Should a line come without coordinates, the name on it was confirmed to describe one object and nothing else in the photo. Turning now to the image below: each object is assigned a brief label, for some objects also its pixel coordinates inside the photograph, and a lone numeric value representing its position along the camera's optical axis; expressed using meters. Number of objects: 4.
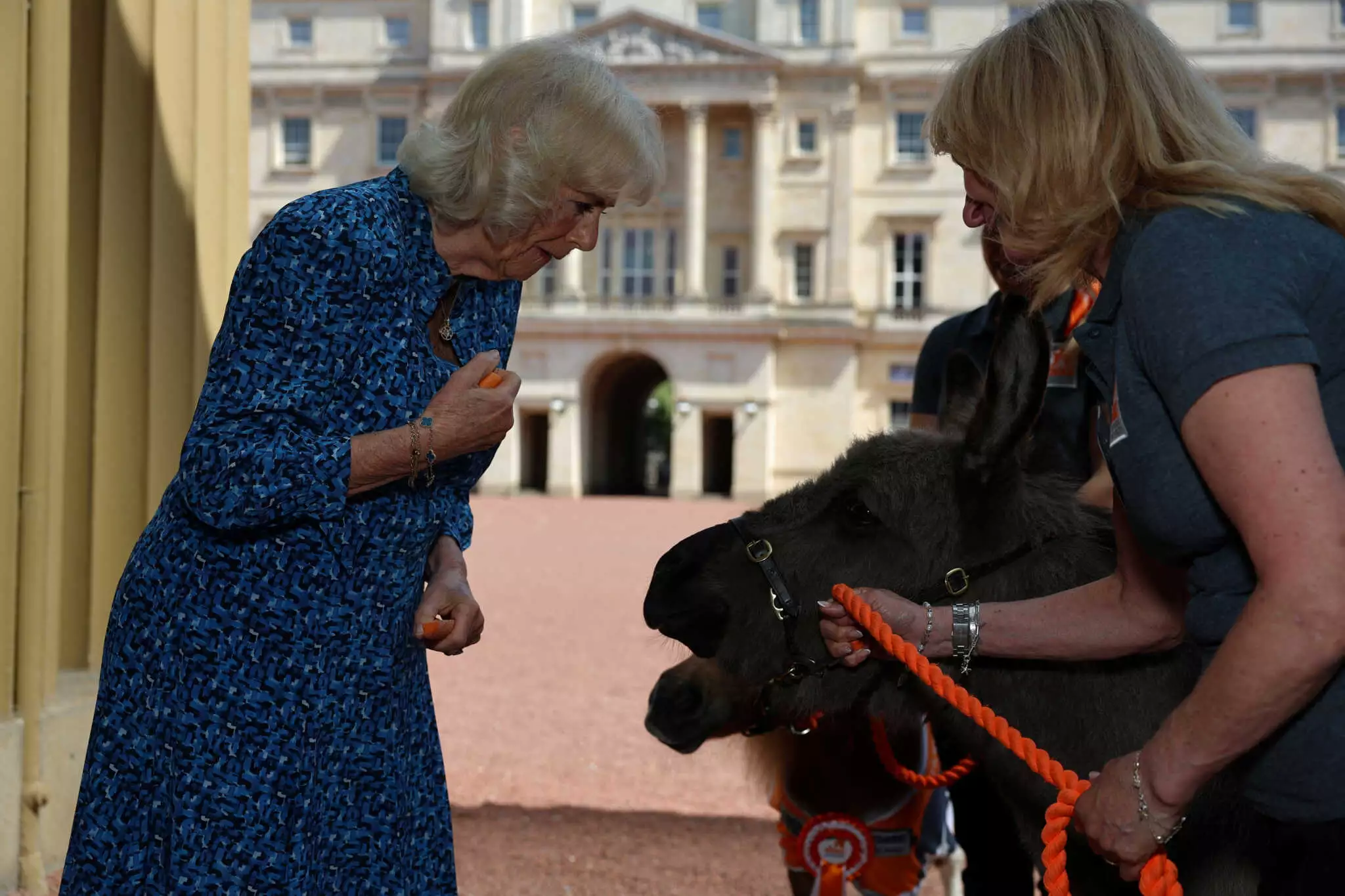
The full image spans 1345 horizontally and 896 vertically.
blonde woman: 1.68
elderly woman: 2.41
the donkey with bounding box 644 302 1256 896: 2.37
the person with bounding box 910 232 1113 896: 3.88
